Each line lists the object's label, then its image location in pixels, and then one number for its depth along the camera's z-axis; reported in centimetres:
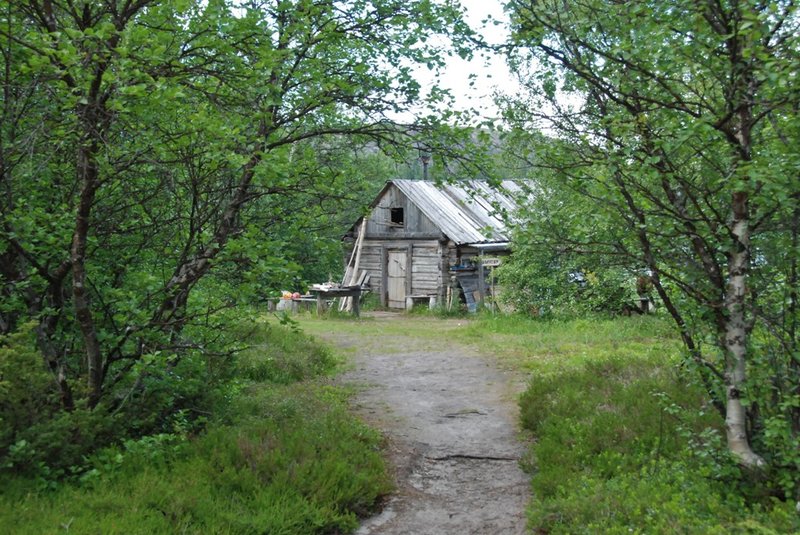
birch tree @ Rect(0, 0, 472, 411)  502
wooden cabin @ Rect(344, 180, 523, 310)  2584
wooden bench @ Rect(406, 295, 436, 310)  2630
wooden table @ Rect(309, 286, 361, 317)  2259
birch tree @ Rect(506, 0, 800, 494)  439
